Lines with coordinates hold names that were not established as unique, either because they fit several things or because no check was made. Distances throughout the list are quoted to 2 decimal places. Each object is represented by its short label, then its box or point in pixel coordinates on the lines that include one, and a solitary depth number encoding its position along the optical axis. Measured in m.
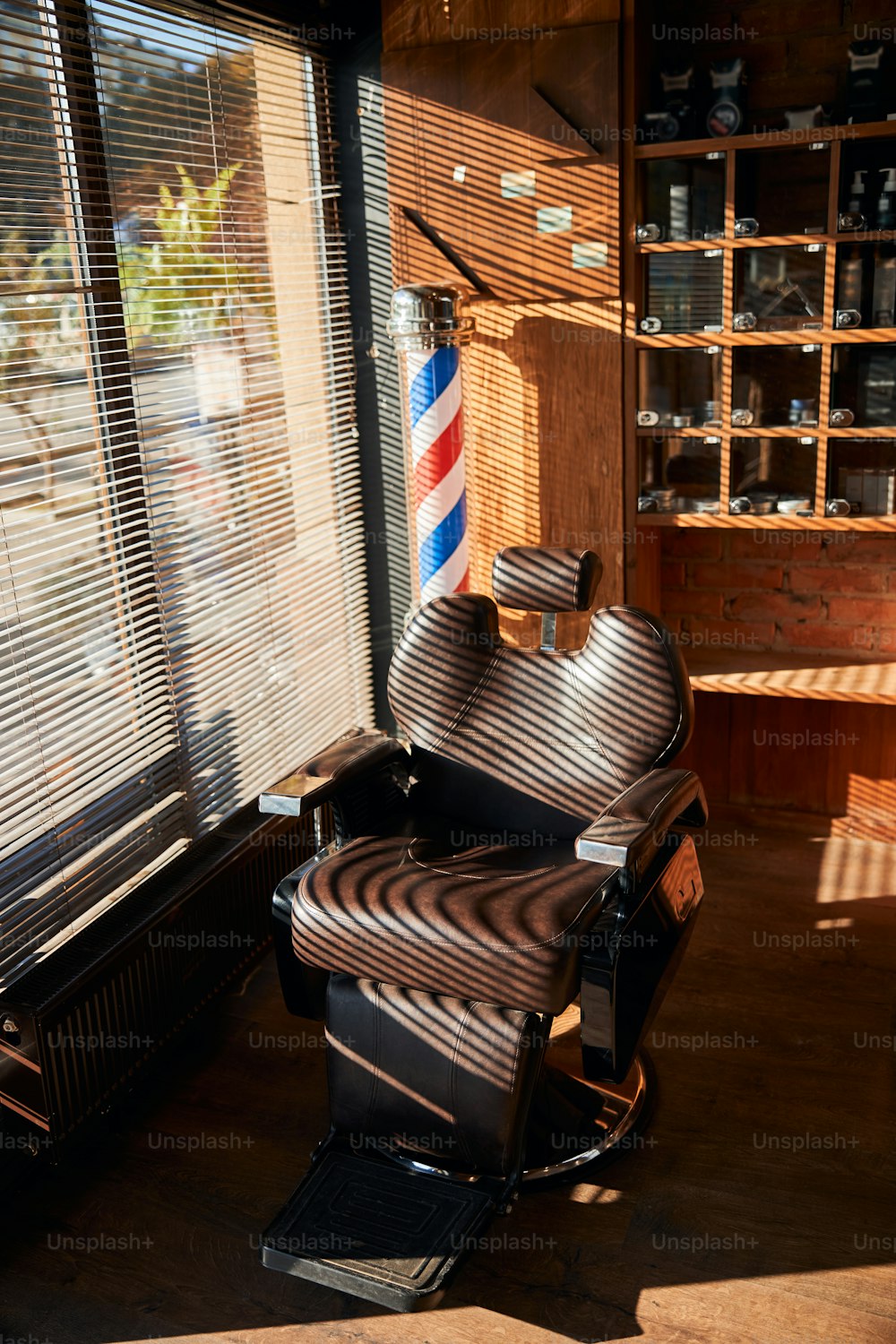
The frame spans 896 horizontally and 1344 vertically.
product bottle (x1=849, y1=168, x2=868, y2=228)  2.90
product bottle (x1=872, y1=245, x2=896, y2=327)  2.95
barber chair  2.05
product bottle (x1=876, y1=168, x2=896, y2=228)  2.88
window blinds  2.31
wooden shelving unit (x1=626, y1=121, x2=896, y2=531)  2.91
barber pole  3.03
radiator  2.19
